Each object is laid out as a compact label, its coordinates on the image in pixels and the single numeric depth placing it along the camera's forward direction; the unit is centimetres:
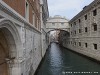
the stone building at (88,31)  922
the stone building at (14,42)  297
